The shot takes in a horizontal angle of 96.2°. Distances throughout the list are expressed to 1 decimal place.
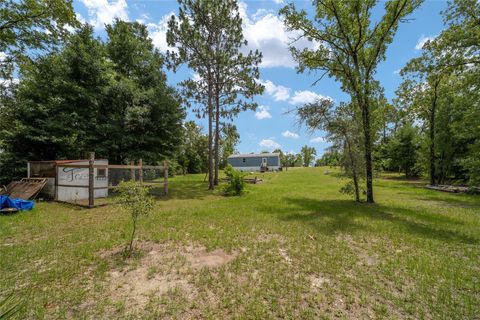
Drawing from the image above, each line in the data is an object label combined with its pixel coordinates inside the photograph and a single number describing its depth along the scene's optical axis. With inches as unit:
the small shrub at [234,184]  494.3
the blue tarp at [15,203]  279.6
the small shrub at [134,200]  167.2
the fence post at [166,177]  483.2
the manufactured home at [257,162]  1632.6
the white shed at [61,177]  374.3
